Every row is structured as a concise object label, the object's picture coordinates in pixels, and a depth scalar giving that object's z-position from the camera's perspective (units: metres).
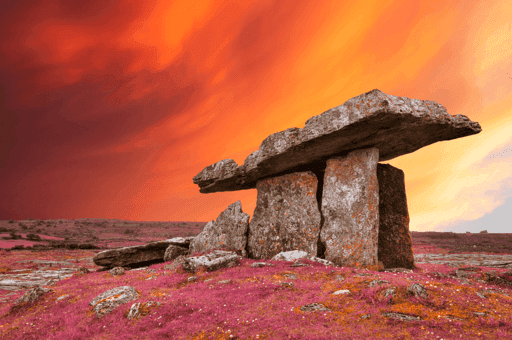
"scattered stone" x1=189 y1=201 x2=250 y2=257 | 17.22
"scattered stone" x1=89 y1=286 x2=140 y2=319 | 8.53
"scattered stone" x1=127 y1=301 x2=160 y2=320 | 7.88
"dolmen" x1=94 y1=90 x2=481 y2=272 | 12.63
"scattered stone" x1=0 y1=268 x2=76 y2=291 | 15.66
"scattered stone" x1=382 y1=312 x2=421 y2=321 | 5.88
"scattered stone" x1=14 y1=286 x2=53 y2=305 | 10.37
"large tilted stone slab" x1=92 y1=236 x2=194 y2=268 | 18.03
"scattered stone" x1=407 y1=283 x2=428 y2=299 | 7.06
